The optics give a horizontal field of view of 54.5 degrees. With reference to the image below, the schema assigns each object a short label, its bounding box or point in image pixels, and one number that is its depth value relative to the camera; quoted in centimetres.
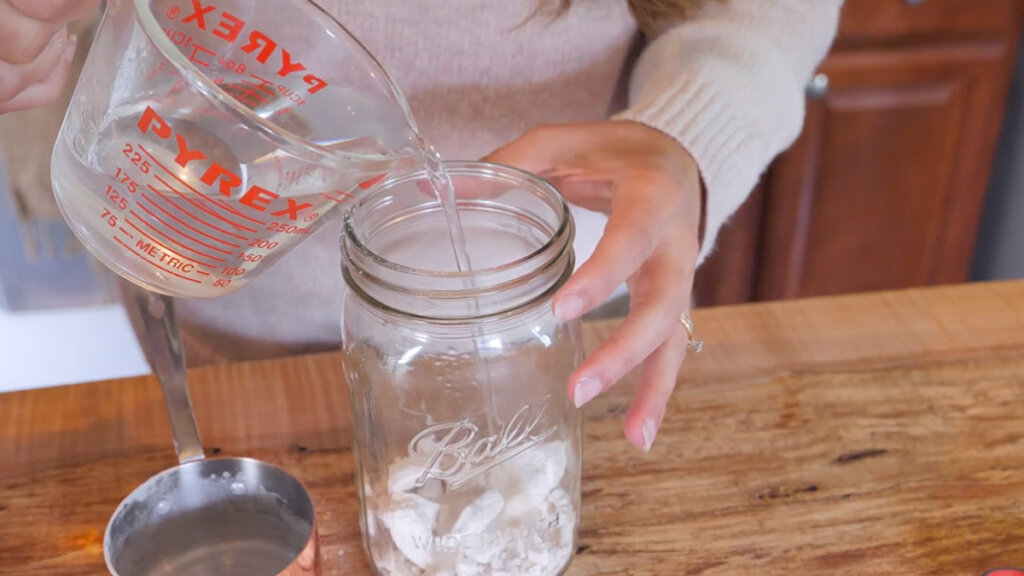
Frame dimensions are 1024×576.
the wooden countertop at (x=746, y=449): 57
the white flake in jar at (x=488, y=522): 52
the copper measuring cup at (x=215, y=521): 49
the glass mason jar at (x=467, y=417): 52
